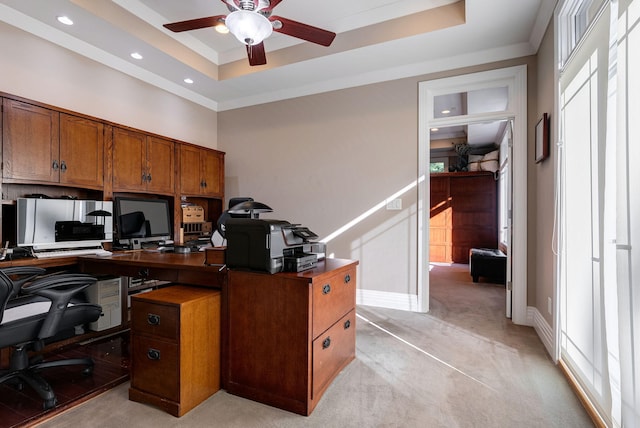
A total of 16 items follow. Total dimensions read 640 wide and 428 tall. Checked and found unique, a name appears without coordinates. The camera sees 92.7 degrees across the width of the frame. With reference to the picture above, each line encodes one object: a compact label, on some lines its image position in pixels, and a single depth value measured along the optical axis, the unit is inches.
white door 125.6
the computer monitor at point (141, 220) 123.3
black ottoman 193.9
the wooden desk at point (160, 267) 75.1
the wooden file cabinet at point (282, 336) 65.0
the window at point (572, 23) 79.6
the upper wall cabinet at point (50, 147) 93.8
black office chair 64.3
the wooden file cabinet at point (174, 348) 64.6
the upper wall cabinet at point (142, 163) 123.7
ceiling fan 75.7
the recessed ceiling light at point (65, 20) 105.1
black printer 66.5
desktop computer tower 107.5
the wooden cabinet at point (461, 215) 264.7
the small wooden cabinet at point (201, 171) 153.9
